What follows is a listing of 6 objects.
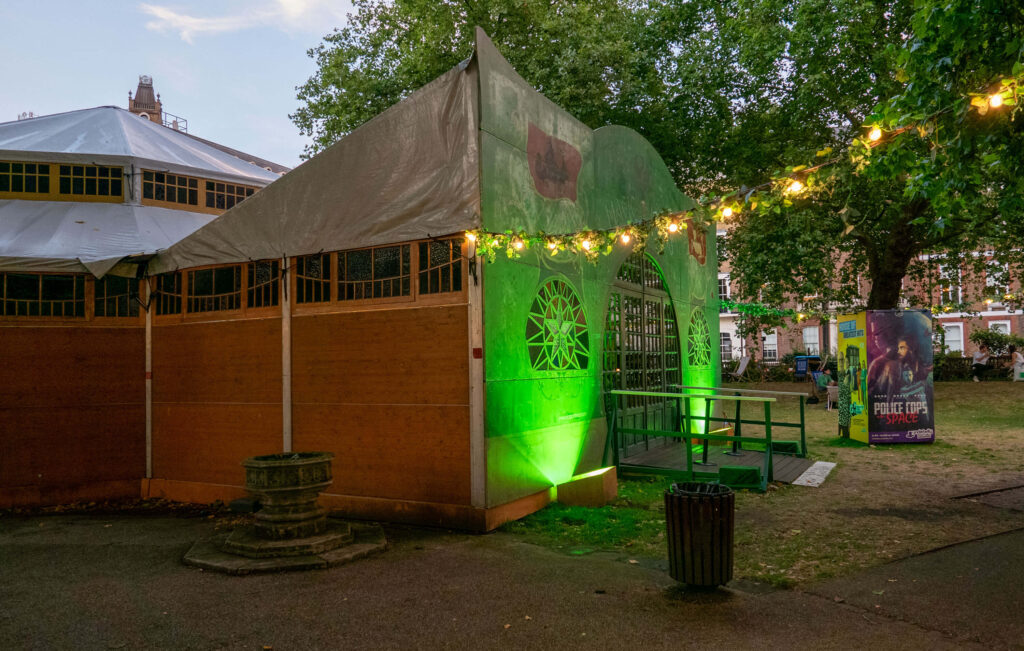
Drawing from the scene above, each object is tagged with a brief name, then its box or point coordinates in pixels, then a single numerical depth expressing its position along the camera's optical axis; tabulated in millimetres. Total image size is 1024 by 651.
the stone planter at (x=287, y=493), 6566
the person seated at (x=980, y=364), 25577
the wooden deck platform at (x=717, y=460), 9805
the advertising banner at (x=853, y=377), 13469
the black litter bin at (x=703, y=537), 5250
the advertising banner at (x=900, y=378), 13234
